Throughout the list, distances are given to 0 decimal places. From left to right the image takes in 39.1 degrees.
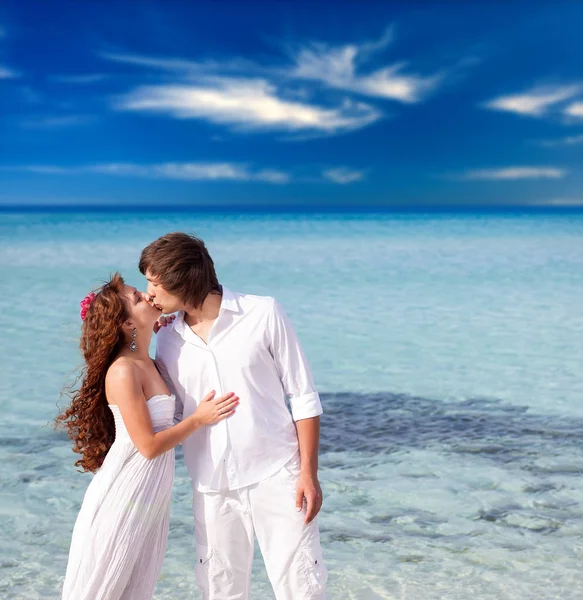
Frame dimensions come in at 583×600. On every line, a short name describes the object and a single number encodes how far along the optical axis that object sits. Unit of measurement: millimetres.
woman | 2779
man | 2816
